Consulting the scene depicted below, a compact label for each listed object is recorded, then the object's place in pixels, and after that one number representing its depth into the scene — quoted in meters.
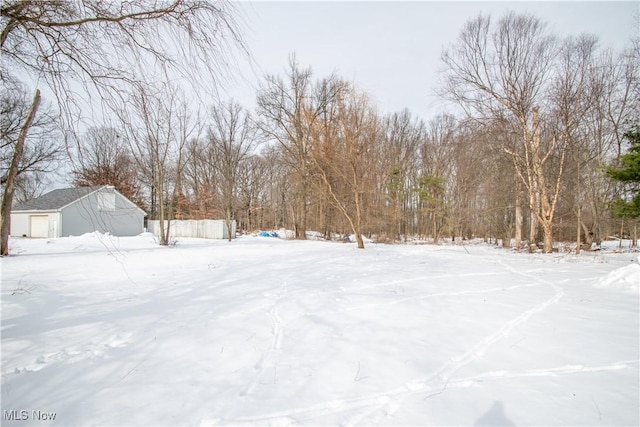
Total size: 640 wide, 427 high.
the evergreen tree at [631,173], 7.19
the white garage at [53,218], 22.14
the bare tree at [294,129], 22.11
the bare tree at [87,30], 1.95
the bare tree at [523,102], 12.46
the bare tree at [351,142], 12.59
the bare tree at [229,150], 25.43
